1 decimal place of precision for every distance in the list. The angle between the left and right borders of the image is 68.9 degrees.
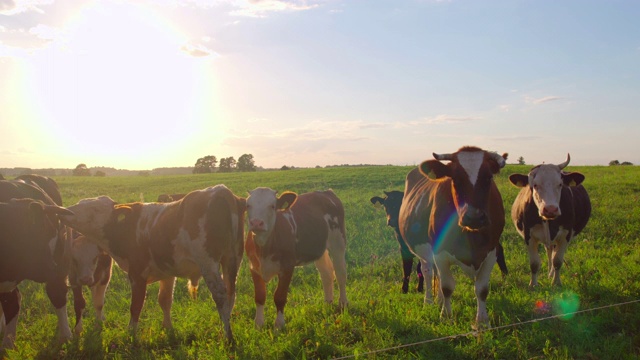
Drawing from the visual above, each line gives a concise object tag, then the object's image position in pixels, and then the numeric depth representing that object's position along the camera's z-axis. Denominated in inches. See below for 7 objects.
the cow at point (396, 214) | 384.8
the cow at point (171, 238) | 244.7
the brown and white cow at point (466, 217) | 225.5
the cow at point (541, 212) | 325.1
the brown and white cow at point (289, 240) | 262.1
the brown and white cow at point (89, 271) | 306.0
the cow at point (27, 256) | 252.5
